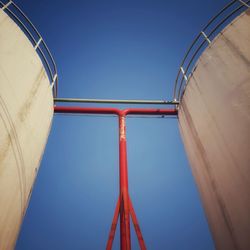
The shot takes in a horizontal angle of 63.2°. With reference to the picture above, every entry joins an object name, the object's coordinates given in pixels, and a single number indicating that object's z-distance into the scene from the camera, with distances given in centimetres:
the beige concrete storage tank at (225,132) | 363
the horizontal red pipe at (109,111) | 778
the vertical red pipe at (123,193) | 460
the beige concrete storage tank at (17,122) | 377
